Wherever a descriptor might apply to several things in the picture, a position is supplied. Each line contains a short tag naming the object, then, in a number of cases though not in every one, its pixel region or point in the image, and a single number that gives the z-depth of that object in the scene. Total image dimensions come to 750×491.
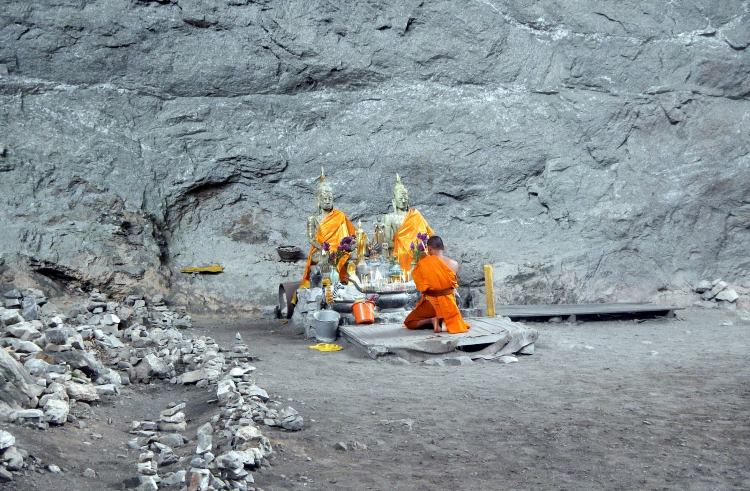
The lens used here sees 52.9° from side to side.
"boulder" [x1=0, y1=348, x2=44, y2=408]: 4.30
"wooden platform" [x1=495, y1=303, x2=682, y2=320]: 10.69
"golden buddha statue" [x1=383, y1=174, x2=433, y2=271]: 10.67
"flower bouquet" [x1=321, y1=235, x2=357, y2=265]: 9.88
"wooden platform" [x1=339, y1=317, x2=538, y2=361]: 7.66
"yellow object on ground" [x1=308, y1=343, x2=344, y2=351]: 8.38
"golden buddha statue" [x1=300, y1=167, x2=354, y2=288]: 10.58
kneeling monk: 8.18
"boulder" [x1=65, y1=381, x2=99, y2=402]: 5.05
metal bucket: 8.80
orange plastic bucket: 9.12
